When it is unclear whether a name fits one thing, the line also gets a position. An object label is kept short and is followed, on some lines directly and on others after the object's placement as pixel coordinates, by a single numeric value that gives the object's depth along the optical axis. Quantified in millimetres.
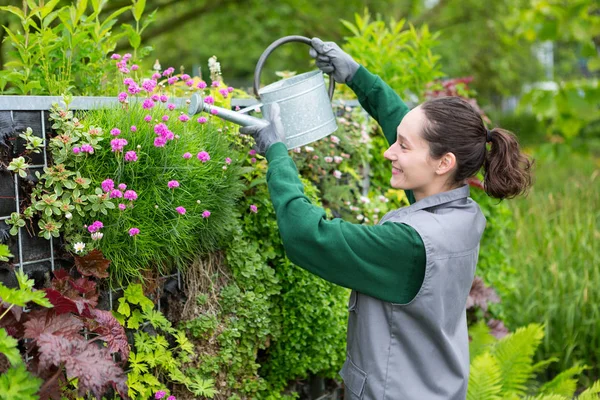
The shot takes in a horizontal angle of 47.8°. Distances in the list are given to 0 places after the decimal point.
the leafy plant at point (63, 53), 2186
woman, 1918
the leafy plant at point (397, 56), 3740
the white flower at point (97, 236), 1996
